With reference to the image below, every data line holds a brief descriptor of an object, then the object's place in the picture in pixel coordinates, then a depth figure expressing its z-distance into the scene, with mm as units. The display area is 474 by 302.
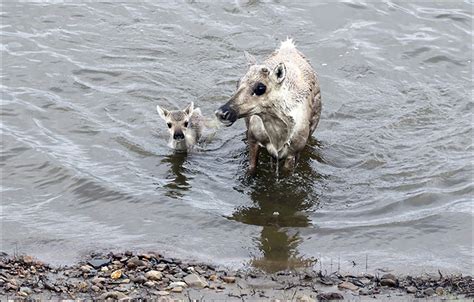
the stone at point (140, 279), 16109
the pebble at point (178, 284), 15984
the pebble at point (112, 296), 15273
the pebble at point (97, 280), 16077
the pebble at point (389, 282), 16406
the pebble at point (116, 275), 16355
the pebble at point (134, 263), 16953
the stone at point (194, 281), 16156
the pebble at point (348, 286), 16156
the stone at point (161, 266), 16952
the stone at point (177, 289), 15734
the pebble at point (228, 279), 16547
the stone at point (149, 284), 15971
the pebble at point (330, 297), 15625
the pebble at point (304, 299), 15300
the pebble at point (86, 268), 16773
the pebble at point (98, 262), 17078
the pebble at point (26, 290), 15383
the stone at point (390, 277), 16656
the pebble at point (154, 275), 16312
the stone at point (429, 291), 15894
